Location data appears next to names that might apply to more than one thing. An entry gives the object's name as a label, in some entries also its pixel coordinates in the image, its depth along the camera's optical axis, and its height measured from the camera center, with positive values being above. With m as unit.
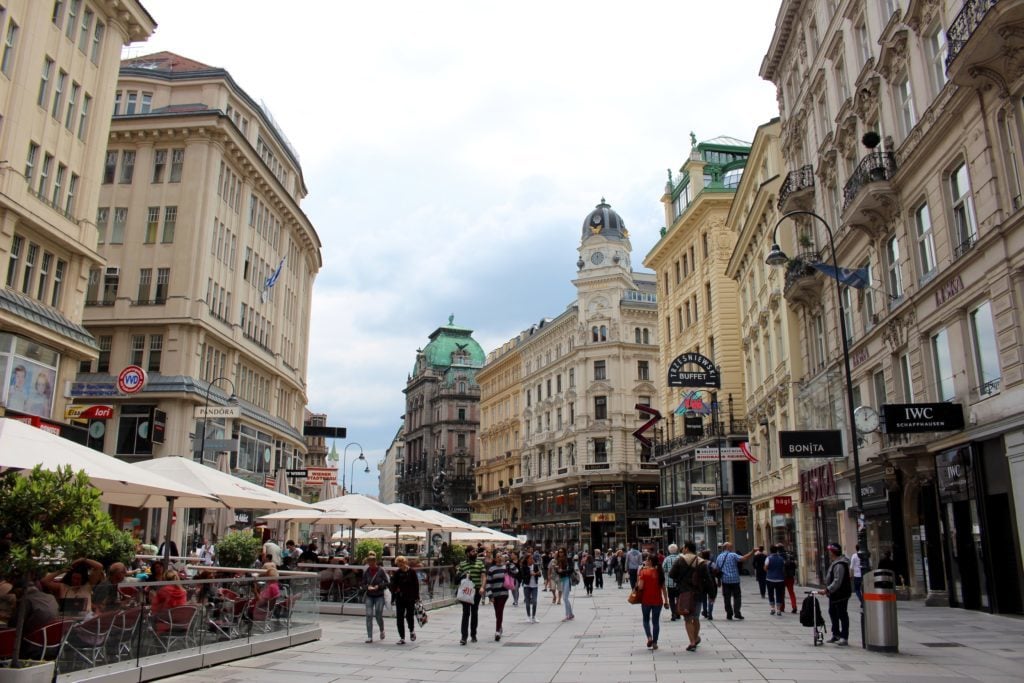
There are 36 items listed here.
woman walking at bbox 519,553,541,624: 21.66 -1.13
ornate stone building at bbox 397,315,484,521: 113.81 +17.26
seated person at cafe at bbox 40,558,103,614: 10.15 -0.55
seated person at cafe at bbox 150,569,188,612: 11.57 -0.74
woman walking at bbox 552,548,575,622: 21.98 -0.81
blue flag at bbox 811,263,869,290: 23.00 +7.25
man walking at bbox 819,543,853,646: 14.27 -0.79
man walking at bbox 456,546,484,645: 16.45 -0.94
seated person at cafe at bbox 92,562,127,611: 10.55 -0.65
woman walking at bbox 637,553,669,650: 14.30 -0.80
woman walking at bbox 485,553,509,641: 17.44 -0.93
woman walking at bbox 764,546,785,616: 20.66 -0.80
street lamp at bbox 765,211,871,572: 16.04 +2.65
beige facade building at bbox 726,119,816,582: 33.59 +8.53
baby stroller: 14.18 -1.16
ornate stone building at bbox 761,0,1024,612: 17.36 +6.66
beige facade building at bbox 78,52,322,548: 39.16 +13.78
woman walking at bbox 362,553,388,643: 16.12 -0.96
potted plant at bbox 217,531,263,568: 23.17 -0.22
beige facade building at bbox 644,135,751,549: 47.53 +12.93
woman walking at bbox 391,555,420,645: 16.12 -0.88
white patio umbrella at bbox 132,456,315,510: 16.78 +1.27
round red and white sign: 32.25 +6.14
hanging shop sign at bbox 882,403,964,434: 19.20 +2.86
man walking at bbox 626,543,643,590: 30.70 -0.62
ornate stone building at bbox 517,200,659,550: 72.12 +12.34
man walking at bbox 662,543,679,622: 20.05 -0.98
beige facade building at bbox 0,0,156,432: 25.62 +11.77
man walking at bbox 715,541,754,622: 19.61 -0.88
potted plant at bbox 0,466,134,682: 9.02 +0.19
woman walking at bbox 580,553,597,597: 33.25 -1.12
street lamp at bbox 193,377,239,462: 32.98 +6.21
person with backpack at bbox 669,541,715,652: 14.05 -0.69
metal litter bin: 13.34 -1.07
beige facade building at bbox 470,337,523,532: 90.50 +11.38
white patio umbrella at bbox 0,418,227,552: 10.39 +1.07
